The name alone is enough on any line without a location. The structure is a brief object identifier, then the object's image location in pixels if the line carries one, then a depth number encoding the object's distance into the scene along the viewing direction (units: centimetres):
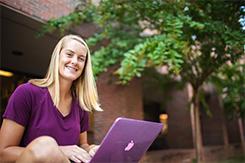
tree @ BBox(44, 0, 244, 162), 244
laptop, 97
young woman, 93
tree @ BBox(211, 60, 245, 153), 473
